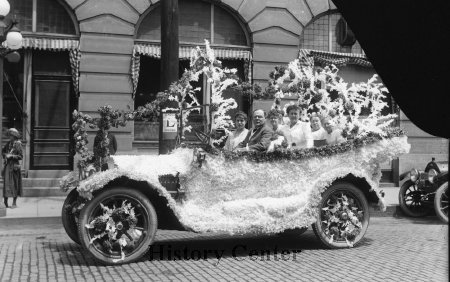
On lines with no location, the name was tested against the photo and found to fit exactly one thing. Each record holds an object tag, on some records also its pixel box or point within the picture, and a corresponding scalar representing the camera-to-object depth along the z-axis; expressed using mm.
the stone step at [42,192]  14219
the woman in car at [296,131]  8570
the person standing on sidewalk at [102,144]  7344
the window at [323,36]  17516
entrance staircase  14262
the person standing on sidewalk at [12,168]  12070
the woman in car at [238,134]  8570
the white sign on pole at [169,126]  8902
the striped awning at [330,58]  17031
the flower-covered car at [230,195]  6969
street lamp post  11016
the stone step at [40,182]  14477
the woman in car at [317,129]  9116
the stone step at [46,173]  14902
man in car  7926
